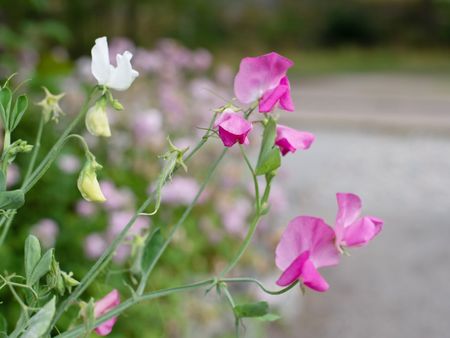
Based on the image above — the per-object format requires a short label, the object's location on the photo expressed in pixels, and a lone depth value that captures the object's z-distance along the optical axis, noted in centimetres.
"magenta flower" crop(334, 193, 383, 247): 61
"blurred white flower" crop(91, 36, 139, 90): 62
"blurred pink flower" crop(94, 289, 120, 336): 70
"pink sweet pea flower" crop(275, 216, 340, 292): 60
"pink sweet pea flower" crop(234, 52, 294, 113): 64
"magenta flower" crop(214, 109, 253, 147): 61
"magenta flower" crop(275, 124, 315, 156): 66
